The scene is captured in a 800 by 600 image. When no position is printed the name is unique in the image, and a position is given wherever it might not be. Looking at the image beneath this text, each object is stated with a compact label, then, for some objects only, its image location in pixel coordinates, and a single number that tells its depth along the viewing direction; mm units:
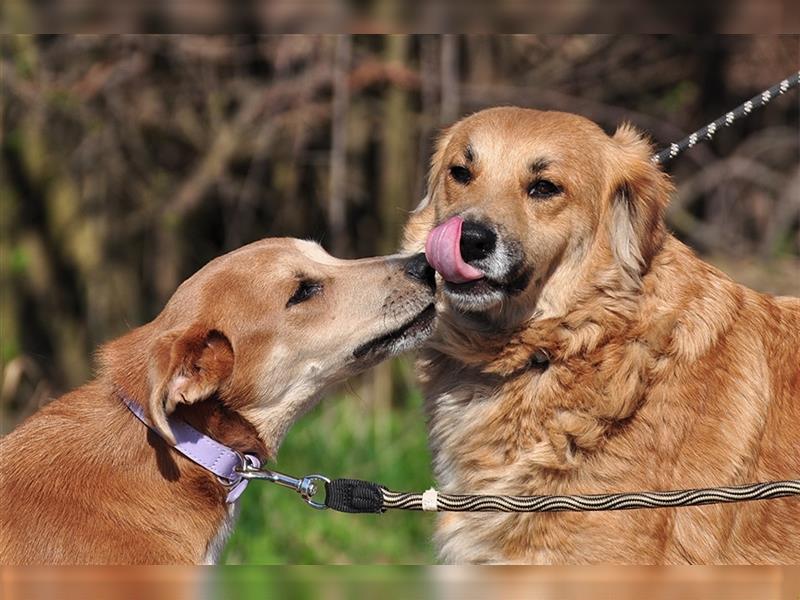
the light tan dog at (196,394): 7477
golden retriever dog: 7891
